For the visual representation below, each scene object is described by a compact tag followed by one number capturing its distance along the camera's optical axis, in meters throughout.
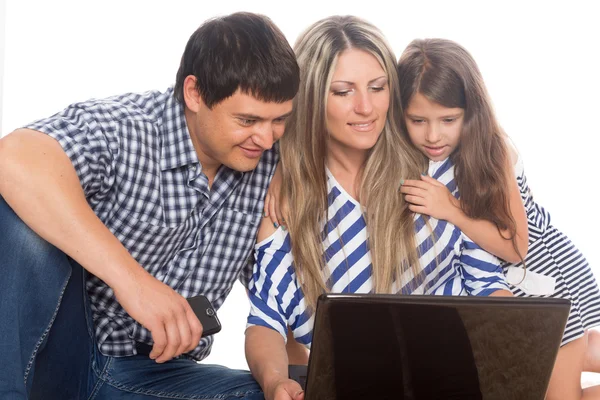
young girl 2.72
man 2.37
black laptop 2.13
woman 2.68
